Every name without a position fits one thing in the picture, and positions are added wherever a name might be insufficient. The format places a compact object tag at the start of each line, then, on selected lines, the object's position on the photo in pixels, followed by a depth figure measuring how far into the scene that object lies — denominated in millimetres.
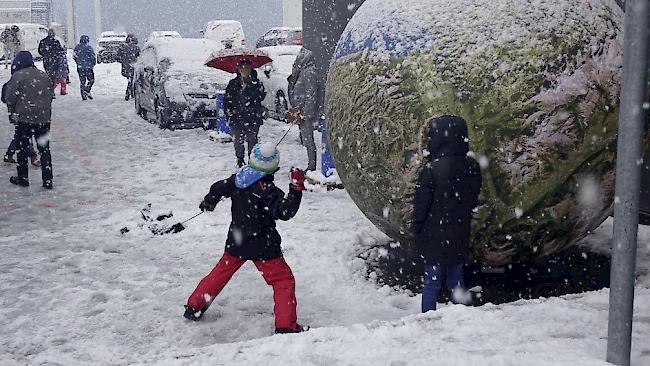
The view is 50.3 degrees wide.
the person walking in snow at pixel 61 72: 19286
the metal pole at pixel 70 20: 54188
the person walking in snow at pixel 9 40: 21934
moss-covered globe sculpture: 4809
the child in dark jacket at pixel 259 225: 4684
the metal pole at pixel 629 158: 2721
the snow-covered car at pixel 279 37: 30828
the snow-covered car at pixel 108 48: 33938
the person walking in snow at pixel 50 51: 18422
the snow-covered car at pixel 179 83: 13836
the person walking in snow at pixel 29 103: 8945
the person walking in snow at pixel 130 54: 19578
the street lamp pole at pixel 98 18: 53544
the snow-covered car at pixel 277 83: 15156
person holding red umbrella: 9578
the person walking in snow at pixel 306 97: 9438
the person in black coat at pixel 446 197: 4324
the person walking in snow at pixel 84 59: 18641
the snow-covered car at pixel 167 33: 34406
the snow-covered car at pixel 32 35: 32906
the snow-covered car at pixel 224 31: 34031
